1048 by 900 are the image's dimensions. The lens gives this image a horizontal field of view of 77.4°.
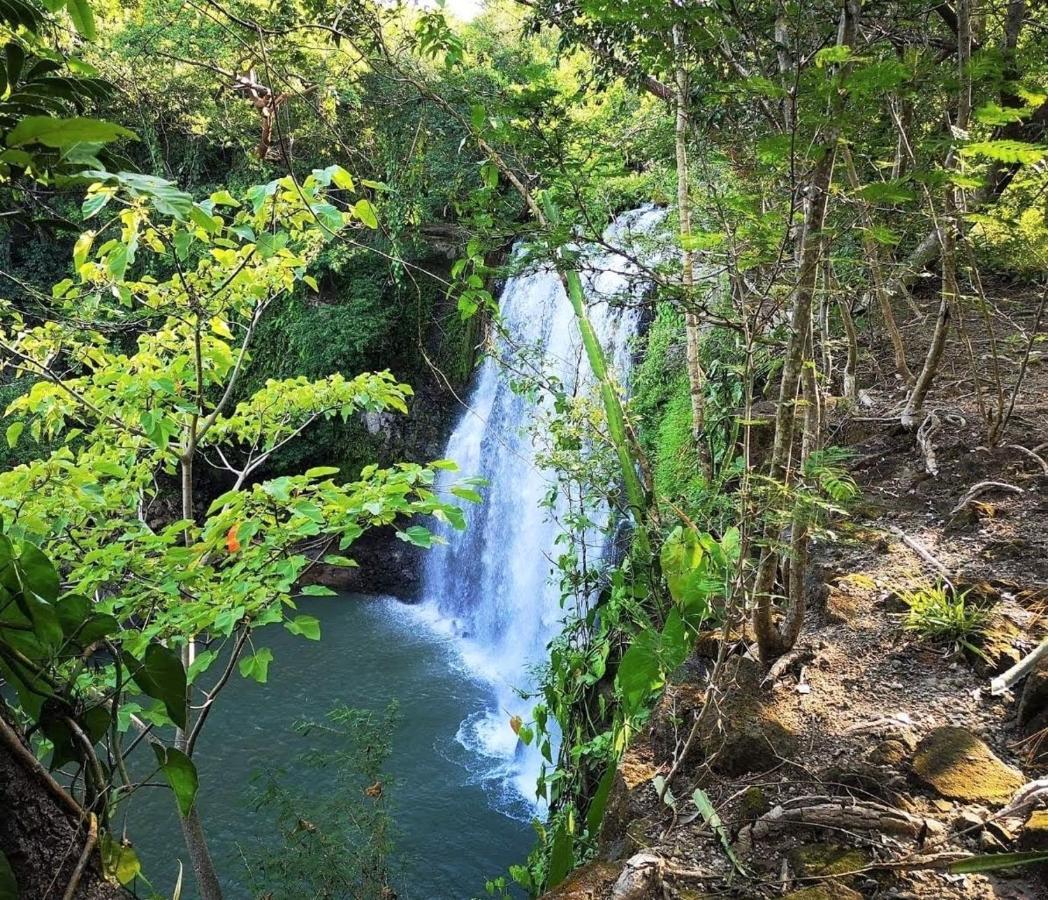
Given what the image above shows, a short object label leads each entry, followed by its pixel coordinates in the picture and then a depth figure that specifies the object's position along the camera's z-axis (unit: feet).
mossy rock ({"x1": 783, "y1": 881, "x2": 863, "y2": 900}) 4.43
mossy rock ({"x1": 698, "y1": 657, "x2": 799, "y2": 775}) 6.25
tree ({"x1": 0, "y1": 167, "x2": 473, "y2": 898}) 3.72
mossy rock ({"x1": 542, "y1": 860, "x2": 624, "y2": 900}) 5.27
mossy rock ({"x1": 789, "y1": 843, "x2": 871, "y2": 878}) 4.70
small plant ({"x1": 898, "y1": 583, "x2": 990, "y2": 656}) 7.03
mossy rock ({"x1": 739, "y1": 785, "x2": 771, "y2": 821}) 5.58
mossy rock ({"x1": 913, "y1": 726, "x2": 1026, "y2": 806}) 5.07
